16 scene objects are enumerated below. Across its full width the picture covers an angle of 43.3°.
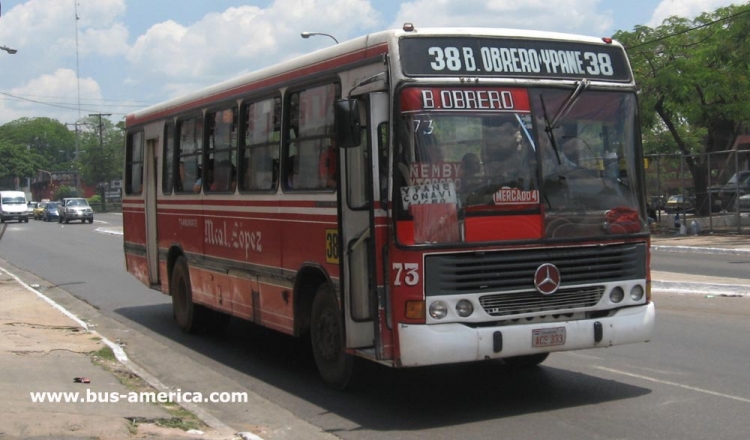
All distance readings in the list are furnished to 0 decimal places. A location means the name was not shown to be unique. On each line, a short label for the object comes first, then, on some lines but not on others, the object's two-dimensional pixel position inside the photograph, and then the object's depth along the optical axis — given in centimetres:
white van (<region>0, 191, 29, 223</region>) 6744
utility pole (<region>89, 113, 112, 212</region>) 9770
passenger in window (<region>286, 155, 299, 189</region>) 923
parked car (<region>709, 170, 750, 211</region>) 2867
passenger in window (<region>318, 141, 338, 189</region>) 841
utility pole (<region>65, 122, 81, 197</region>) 11500
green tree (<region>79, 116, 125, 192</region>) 10006
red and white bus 730
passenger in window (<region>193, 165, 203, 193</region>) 1194
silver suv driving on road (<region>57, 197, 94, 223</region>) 6322
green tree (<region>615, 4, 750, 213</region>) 3066
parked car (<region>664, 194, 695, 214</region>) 3138
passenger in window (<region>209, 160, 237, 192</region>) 1086
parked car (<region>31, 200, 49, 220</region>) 7681
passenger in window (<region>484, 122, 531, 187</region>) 746
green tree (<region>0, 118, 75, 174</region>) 17412
